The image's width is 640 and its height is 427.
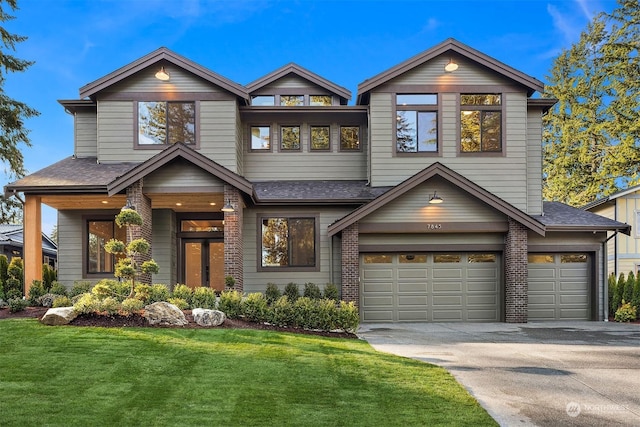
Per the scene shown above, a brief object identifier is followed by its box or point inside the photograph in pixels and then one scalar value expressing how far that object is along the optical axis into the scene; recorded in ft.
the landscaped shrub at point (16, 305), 36.29
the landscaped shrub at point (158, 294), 37.37
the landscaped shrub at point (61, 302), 35.05
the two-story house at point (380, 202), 48.52
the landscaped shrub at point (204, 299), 37.81
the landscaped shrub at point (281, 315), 35.91
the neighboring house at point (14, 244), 84.28
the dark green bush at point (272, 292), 47.96
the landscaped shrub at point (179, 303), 36.06
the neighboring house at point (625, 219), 71.67
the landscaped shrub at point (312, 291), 48.80
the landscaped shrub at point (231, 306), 36.35
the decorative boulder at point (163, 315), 31.76
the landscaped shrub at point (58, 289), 42.63
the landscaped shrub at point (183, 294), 38.86
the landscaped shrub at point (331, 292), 48.37
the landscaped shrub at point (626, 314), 50.96
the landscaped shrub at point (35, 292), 40.11
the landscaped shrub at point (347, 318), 36.04
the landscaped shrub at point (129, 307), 32.17
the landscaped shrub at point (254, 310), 36.11
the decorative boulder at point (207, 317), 32.76
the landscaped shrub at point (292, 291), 49.08
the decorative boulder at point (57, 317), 30.40
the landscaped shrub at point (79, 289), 43.38
